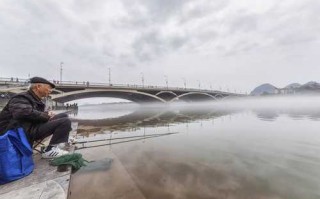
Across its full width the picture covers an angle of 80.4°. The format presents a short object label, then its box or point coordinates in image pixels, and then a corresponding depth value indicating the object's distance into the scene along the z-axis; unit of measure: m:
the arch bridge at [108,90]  33.34
